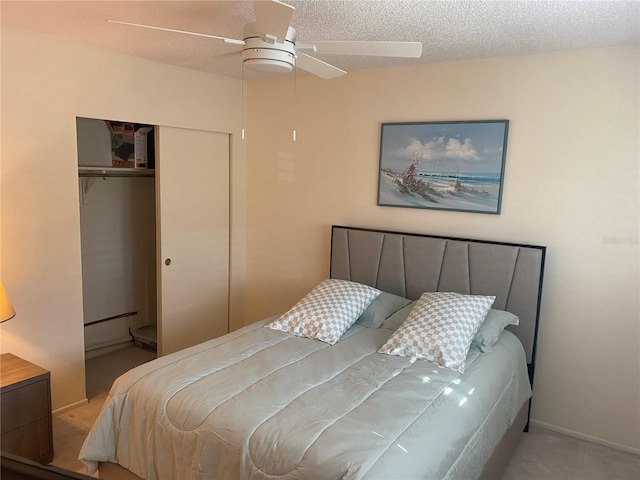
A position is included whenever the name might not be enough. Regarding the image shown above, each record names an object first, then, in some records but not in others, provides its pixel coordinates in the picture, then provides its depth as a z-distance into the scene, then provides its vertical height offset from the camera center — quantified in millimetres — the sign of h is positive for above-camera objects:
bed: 1899 -979
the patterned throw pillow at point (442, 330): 2631 -824
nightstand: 2523 -1274
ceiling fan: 2016 +508
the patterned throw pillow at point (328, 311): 2967 -846
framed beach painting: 3225 +82
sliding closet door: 3773 -540
